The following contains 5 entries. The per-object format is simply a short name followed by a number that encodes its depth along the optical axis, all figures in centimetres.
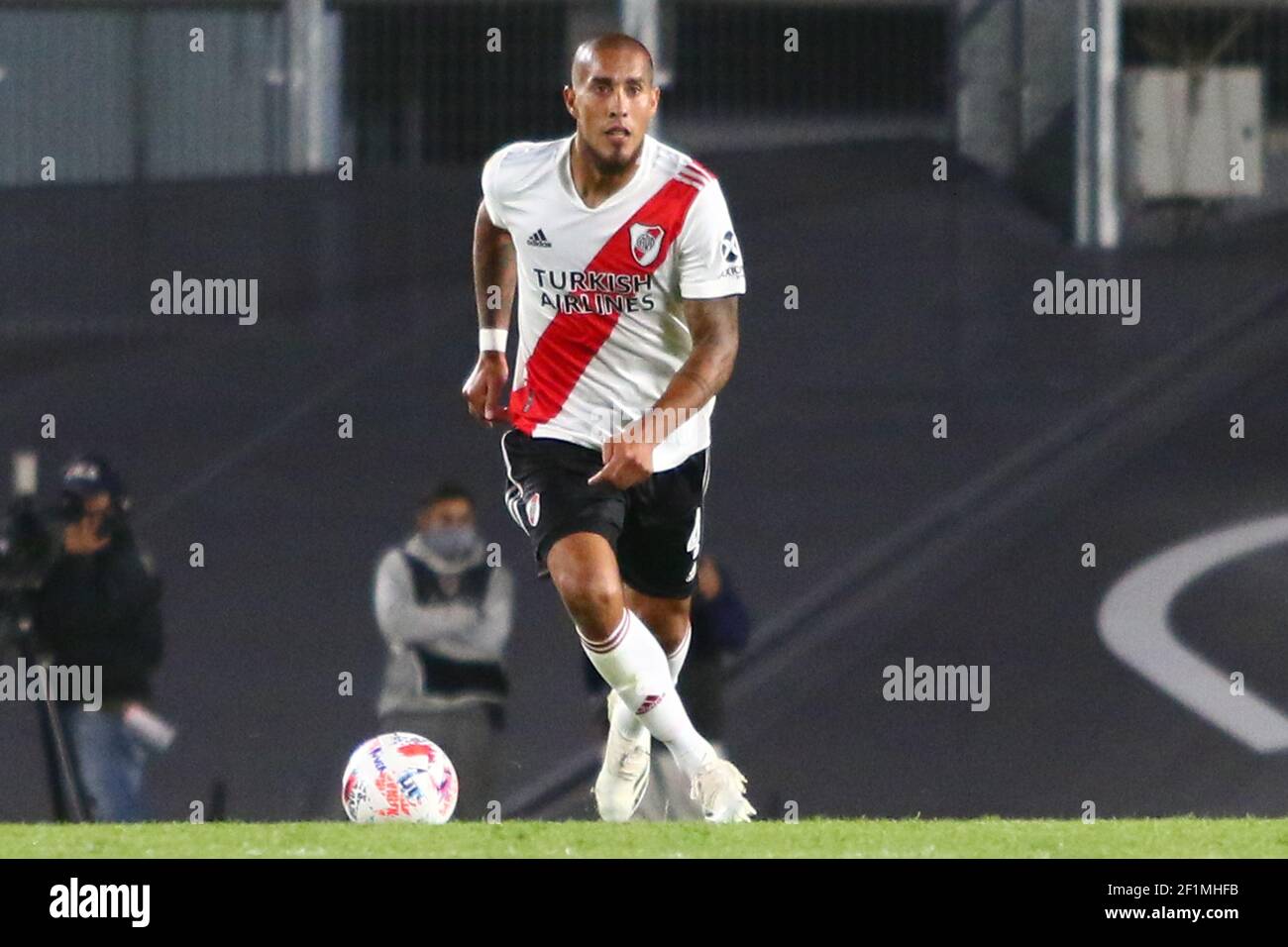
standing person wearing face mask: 1466
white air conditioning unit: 1686
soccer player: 936
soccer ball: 1037
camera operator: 1478
